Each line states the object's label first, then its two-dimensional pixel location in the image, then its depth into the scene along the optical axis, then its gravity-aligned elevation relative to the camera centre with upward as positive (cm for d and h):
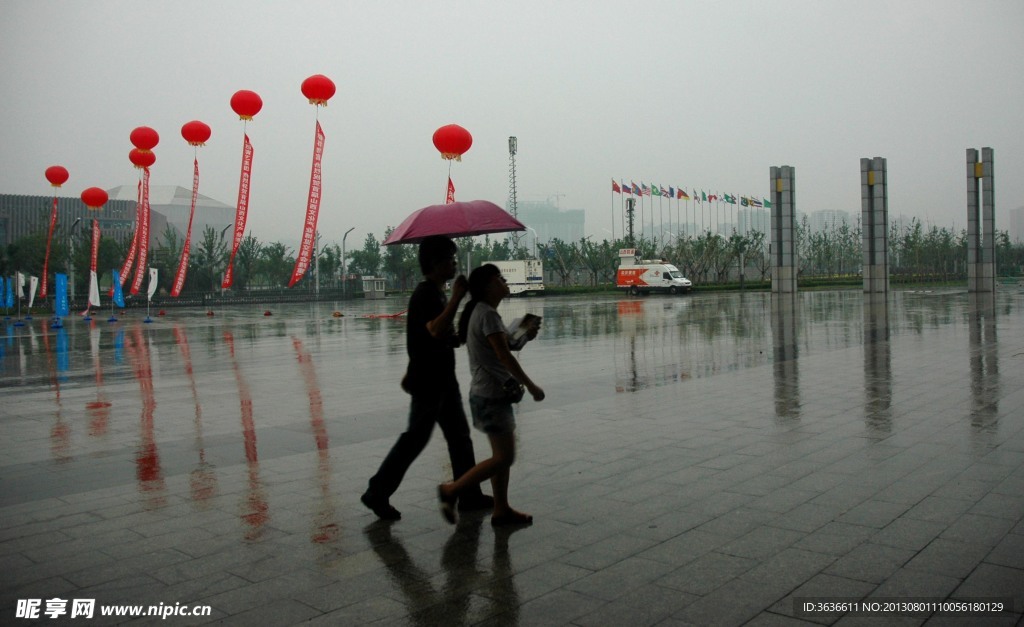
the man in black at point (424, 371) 454 -46
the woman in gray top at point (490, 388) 429 -53
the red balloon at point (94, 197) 3153 +410
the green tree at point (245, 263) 6334 +269
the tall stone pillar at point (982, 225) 3941 +231
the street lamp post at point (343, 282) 5804 +83
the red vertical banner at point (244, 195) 2919 +375
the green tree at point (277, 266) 7319 +270
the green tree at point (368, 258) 7106 +302
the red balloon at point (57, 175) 3119 +495
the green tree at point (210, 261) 5800 +269
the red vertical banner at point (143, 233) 3484 +296
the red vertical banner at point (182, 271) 3469 +117
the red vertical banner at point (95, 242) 3195 +255
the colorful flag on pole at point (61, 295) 2835 +26
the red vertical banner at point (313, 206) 2844 +314
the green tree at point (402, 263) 6631 +235
